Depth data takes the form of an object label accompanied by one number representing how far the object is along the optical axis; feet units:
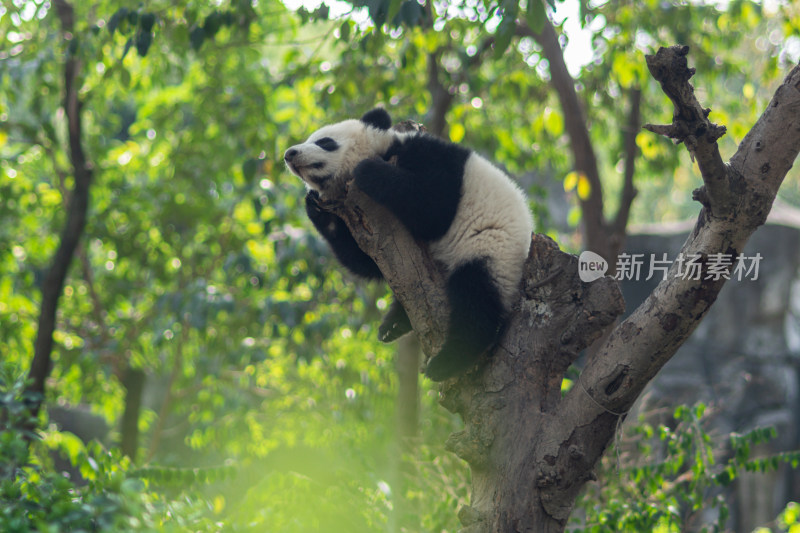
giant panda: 18.03
